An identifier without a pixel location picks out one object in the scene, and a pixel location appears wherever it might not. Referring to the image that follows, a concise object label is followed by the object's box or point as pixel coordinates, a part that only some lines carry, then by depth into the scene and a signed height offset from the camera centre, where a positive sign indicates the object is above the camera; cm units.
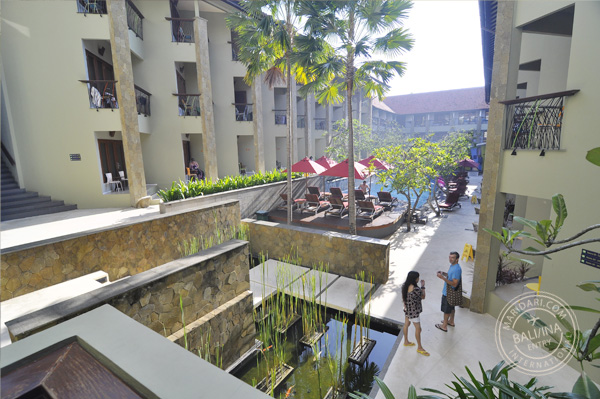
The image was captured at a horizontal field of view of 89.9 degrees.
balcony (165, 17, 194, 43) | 1506 +628
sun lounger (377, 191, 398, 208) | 1338 -233
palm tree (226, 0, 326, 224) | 972 +374
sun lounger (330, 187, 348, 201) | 1301 -194
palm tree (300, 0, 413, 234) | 871 +320
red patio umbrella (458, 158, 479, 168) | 1901 -111
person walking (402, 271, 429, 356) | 491 -248
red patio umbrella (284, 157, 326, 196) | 1272 -79
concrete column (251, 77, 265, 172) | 1816 +149
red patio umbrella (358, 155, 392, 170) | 1210 -72
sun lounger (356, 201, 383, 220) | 1170 -256
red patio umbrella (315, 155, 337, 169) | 1436 -71
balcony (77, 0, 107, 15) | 1124 +549
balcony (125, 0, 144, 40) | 1304 +597
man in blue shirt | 531 -237
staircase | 1024 -178
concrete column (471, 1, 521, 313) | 542 -21
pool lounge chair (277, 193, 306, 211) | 1327 -246
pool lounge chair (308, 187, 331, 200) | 1386 -191
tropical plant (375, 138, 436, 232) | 1055 -72
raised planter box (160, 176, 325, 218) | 972 -179
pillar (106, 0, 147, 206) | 1148 +215
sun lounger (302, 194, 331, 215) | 1275 -244
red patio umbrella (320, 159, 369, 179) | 1146 -89
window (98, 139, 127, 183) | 1309 -22
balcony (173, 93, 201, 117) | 1557 +230
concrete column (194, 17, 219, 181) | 1506 +270
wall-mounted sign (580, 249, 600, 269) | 431 -165
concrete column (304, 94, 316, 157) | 2444 +147
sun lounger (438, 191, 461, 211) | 1463 -271
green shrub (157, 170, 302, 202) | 992 -133
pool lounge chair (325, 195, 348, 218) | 1197 -238
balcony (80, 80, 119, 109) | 1163 +228
